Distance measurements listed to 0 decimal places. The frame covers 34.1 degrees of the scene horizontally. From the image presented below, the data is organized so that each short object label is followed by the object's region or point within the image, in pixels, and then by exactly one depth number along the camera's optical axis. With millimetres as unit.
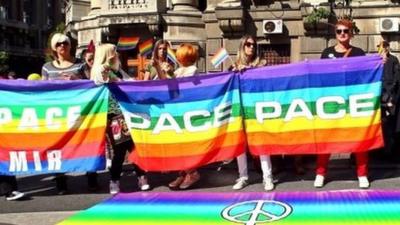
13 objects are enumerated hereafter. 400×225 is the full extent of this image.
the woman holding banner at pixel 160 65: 7916
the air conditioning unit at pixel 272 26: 18188
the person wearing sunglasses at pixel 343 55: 7430
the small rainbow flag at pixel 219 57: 8686
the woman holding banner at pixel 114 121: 7586
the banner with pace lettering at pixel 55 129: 7691
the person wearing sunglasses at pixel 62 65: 7711
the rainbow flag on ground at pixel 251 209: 4688
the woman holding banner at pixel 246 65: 7598
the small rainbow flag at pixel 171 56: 8475
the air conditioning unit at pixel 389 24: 16938
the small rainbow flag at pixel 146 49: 14030
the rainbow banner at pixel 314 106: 7375
